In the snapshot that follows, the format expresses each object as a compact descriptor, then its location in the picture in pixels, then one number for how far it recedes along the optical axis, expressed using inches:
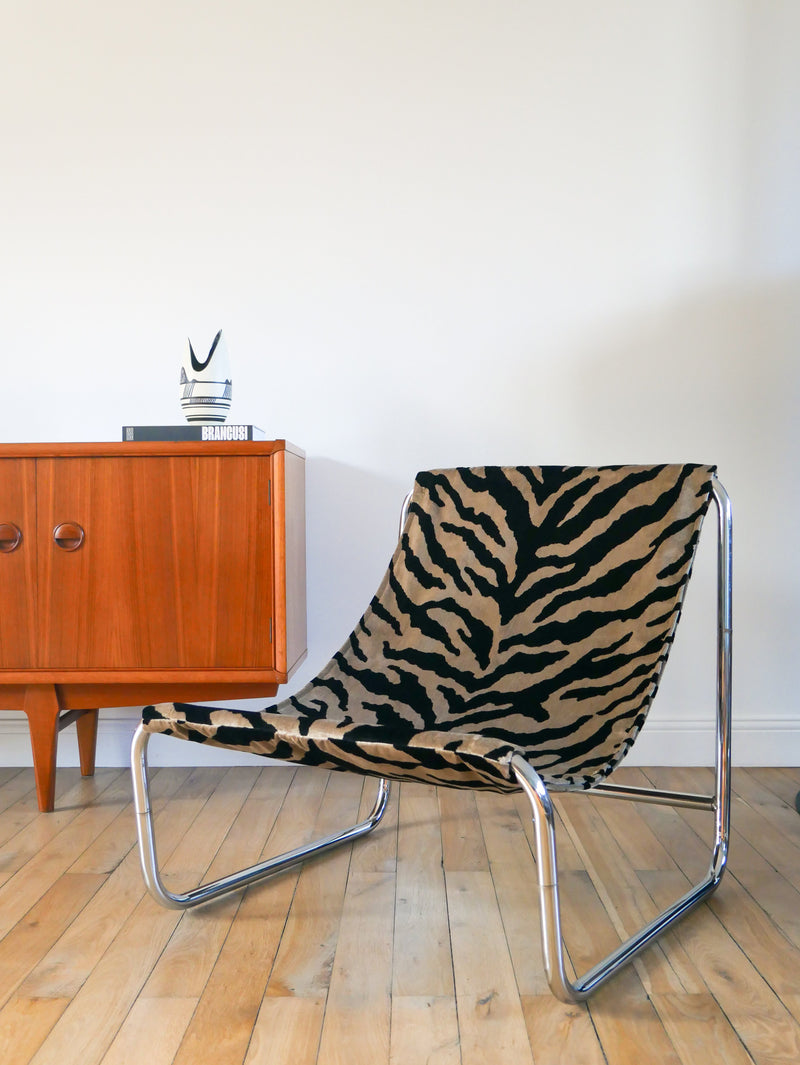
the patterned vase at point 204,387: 83.7
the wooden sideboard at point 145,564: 77.6
